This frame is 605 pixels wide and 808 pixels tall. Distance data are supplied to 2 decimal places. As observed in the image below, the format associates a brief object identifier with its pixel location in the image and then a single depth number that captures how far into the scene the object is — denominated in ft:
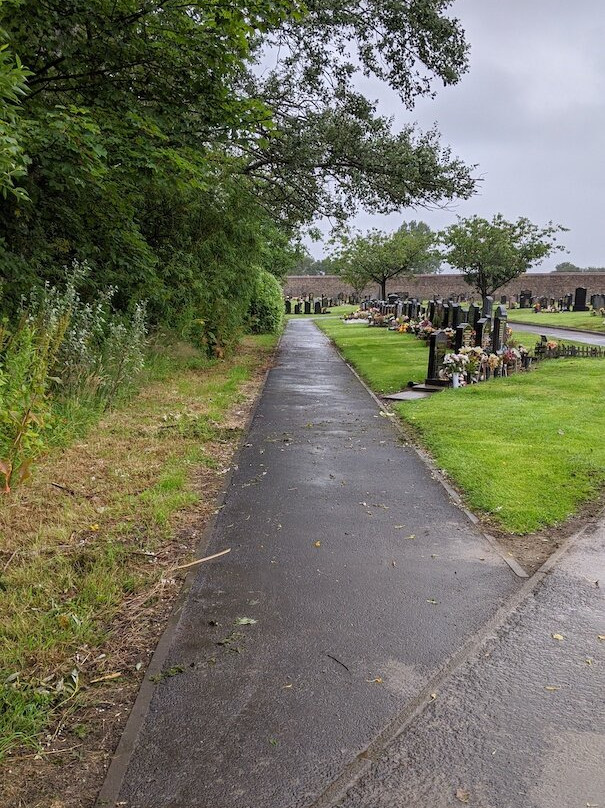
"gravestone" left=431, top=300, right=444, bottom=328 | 65.57
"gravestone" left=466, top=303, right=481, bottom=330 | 53.85
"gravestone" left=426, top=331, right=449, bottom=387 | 39.45
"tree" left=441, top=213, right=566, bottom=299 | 118.42
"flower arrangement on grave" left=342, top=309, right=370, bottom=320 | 123.10
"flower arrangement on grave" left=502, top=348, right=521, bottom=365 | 45.01
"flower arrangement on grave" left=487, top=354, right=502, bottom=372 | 42.73
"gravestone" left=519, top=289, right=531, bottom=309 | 175.32
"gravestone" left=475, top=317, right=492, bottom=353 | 44.83
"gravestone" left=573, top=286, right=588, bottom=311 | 140.47
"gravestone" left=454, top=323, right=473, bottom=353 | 41.57
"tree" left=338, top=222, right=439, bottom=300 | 143.84
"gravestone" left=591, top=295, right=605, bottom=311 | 127.13
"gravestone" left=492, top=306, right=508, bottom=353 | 45.89
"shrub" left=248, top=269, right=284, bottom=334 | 83.66
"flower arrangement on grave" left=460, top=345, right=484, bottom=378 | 40.65
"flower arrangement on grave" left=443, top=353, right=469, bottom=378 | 39.34
